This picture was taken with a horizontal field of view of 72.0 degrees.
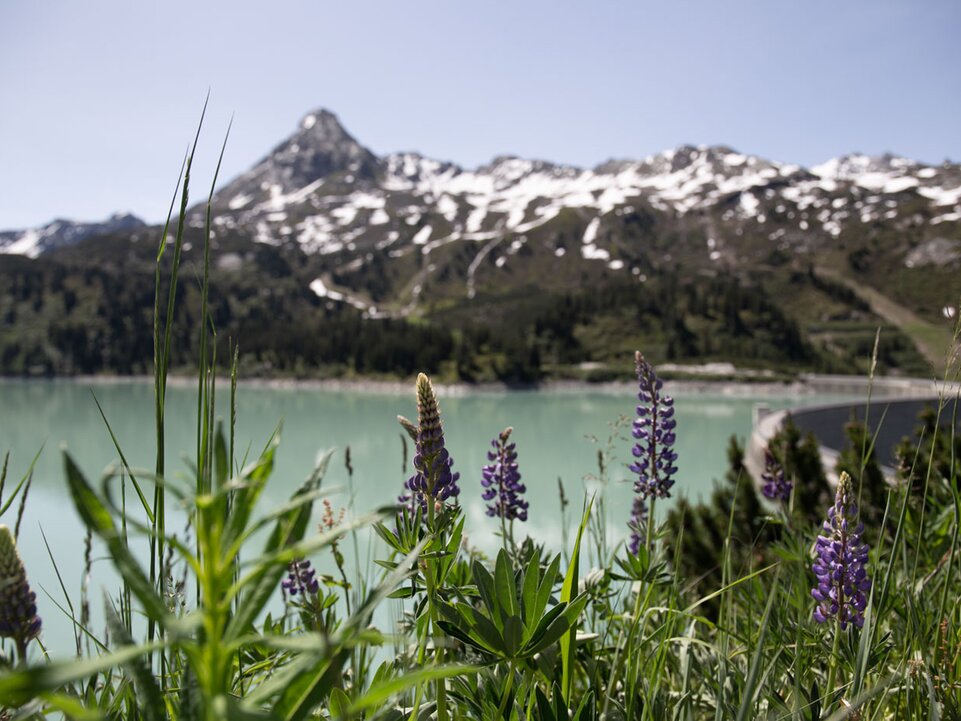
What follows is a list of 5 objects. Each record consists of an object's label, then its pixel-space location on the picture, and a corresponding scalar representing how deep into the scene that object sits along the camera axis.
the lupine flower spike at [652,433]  2.84
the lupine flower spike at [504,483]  2.79
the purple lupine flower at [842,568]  1.92
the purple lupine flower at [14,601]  0.90
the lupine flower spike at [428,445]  1.46
